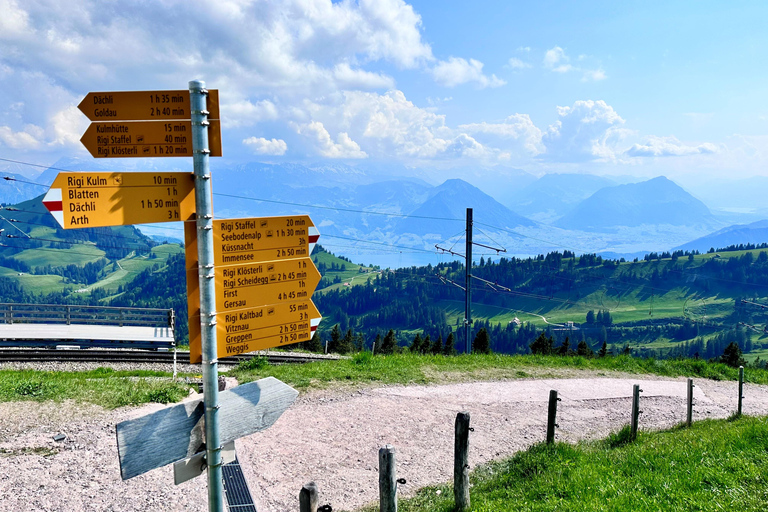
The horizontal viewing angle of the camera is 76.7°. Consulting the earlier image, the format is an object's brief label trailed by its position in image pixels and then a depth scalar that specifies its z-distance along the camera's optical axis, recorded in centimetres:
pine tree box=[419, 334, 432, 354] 5767
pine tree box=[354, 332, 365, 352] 7026
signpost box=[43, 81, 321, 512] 326
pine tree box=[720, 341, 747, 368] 3088
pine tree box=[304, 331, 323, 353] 4473
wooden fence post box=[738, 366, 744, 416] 1368
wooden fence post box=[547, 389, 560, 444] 961
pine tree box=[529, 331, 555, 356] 4595
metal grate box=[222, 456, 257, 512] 790
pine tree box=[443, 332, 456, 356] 5176
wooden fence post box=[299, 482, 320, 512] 494
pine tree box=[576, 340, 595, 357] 5069
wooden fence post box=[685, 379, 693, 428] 1248
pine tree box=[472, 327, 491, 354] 4950
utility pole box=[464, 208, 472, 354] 2669
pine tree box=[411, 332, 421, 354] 5788
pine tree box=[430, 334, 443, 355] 5686
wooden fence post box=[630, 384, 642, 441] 1052
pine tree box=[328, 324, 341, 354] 5757
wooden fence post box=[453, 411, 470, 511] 709
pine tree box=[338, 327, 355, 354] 5678
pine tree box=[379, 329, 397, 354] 5541
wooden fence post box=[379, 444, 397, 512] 597
